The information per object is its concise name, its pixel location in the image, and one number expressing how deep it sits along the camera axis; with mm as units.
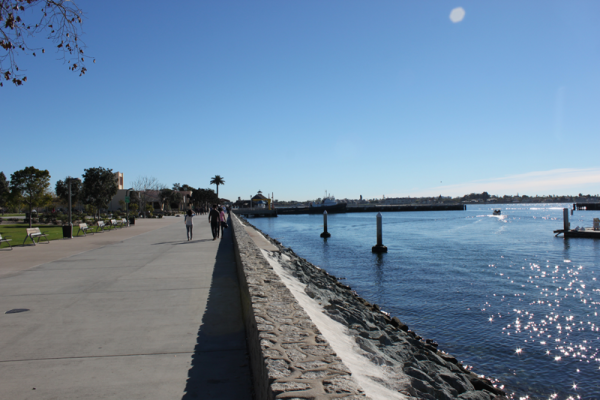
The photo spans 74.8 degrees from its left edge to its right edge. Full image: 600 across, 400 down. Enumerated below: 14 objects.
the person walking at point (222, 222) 21391
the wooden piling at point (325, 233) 39062
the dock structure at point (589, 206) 136875
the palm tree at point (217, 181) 132750
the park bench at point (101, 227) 24156
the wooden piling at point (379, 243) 26353
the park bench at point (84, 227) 21252
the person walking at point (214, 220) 18984
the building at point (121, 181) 71438
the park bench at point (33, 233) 16500
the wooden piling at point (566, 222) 36775
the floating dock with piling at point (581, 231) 35594
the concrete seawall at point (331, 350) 2809
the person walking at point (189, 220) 18453
